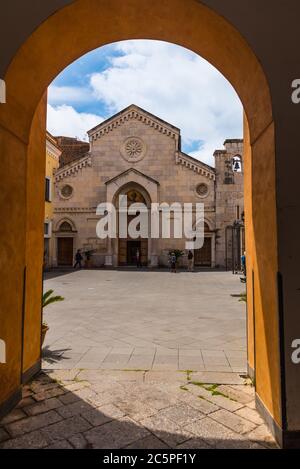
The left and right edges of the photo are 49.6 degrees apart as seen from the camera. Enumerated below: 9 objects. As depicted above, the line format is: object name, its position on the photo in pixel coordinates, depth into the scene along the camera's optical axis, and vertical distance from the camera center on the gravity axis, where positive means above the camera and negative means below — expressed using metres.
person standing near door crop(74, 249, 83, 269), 26.75 -1.03
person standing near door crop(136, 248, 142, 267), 27.56 -1.21
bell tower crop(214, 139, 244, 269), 26.92 +4.42
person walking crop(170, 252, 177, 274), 23.73 -1.22
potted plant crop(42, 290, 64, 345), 5.67 -1.05
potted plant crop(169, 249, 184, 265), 25.53 -0.60
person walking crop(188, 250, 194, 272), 25.36 -1.15
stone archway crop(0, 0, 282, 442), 3.40 +1.41
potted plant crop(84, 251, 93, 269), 27.30 -1.22
